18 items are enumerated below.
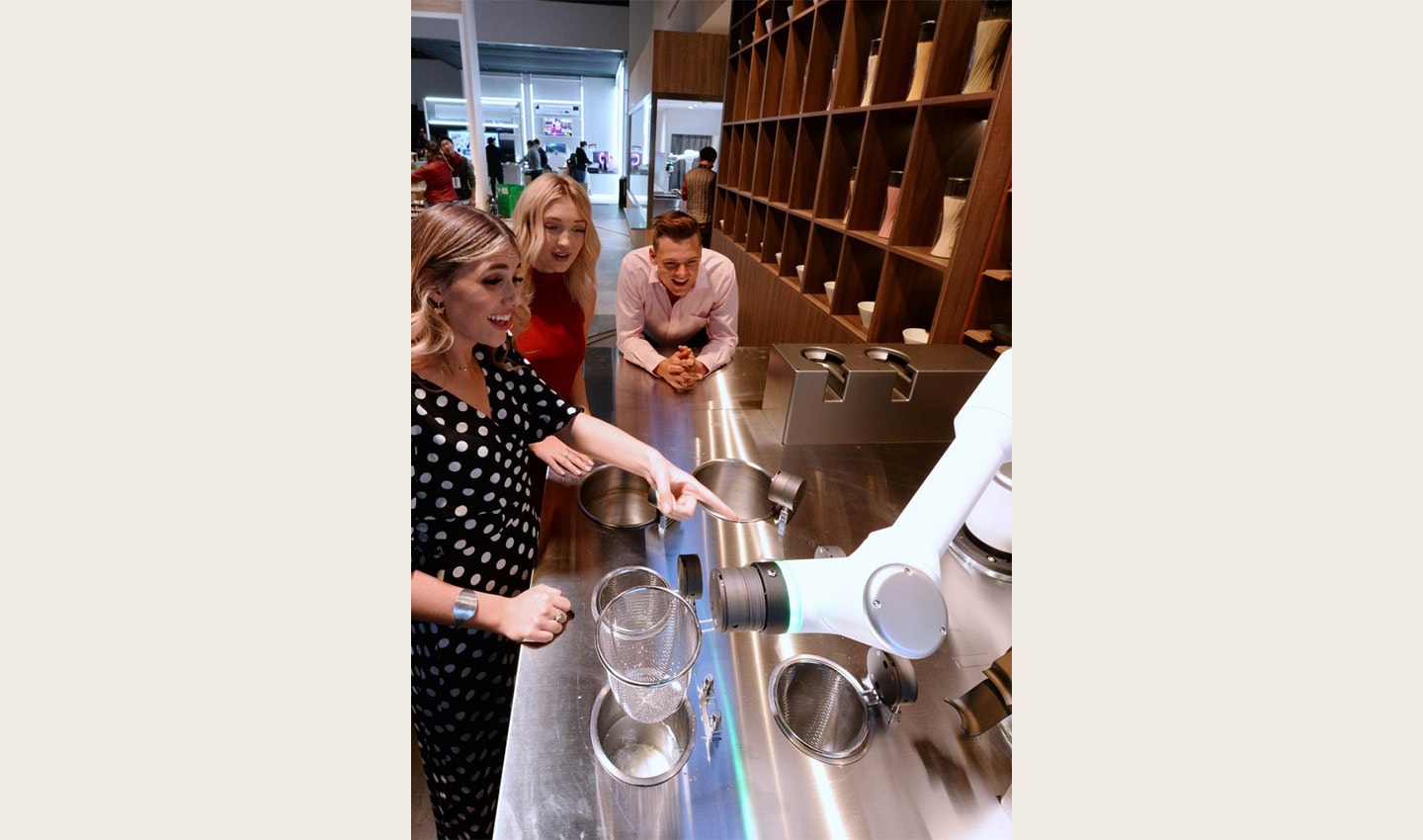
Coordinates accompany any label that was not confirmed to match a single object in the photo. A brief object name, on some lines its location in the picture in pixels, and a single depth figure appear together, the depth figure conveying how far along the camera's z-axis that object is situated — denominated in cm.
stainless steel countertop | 76
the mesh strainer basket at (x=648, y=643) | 85
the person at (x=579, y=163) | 1449
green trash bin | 1047
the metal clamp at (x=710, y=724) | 85
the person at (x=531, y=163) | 1374
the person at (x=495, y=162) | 1236
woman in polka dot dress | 111
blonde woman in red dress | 201
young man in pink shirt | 257
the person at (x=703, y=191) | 655
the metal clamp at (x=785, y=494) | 130
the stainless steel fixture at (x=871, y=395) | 167
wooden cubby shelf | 214
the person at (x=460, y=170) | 764
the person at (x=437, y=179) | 700
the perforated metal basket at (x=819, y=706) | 90
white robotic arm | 69
